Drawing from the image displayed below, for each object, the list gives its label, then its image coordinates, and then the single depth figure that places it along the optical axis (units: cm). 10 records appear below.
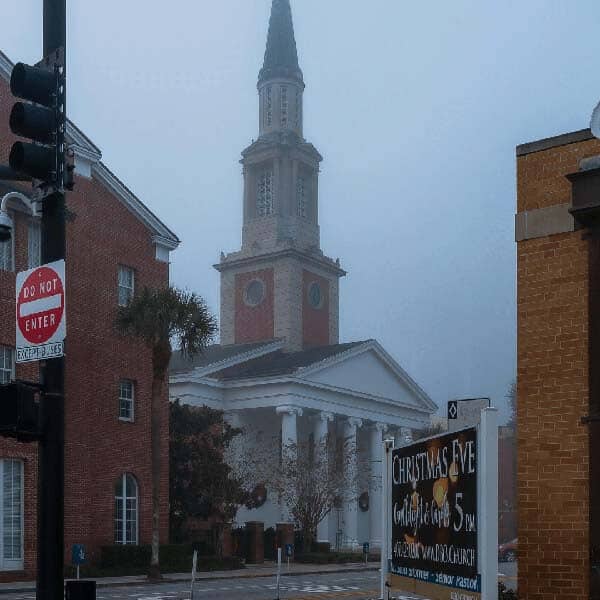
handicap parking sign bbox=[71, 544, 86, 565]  3156
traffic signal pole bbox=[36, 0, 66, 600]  862
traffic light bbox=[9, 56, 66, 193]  878
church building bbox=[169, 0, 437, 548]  6669
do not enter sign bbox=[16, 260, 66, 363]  891
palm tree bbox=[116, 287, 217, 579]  4000
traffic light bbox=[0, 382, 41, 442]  859
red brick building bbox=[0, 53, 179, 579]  3697
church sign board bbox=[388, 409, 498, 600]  727
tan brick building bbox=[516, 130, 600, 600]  1077
